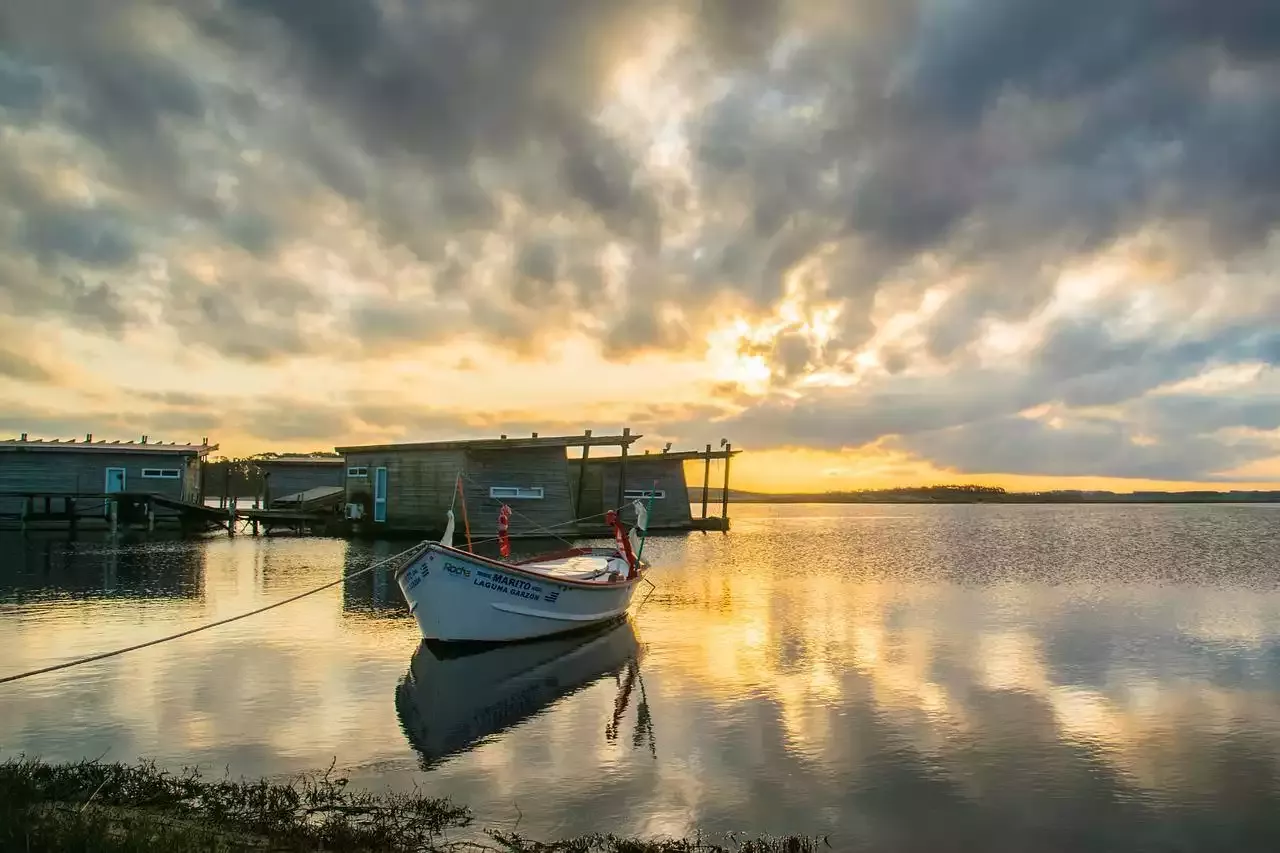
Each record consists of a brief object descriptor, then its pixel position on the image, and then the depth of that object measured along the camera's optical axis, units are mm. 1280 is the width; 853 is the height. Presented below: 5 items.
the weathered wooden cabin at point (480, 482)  38219
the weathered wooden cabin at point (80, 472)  43812
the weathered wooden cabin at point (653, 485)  50344
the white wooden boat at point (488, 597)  16016
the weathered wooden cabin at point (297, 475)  58656
